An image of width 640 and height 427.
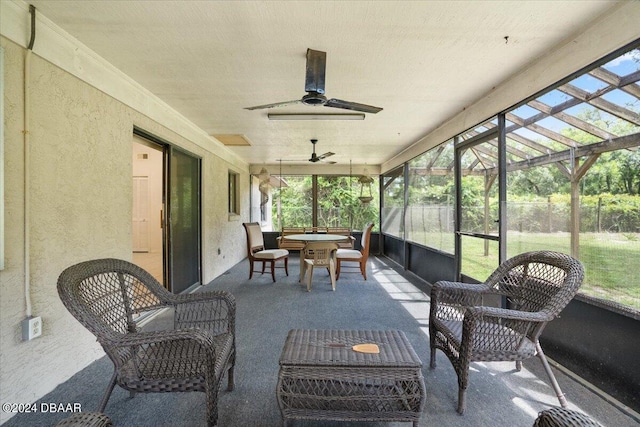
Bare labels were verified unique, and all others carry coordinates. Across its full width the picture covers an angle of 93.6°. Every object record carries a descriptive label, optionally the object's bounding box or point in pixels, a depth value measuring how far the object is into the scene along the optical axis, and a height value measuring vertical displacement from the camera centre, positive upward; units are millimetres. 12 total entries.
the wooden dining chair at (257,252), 4770 -680
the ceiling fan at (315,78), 2217 +995
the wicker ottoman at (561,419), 841 -601
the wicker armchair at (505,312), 1645 -614
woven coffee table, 1426 -875
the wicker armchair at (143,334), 1350 -584
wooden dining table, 4518 -428
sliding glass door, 3713 -120
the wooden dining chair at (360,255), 4785 -709
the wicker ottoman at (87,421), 847 -603
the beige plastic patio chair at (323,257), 4352 -678
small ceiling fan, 5112 +942
